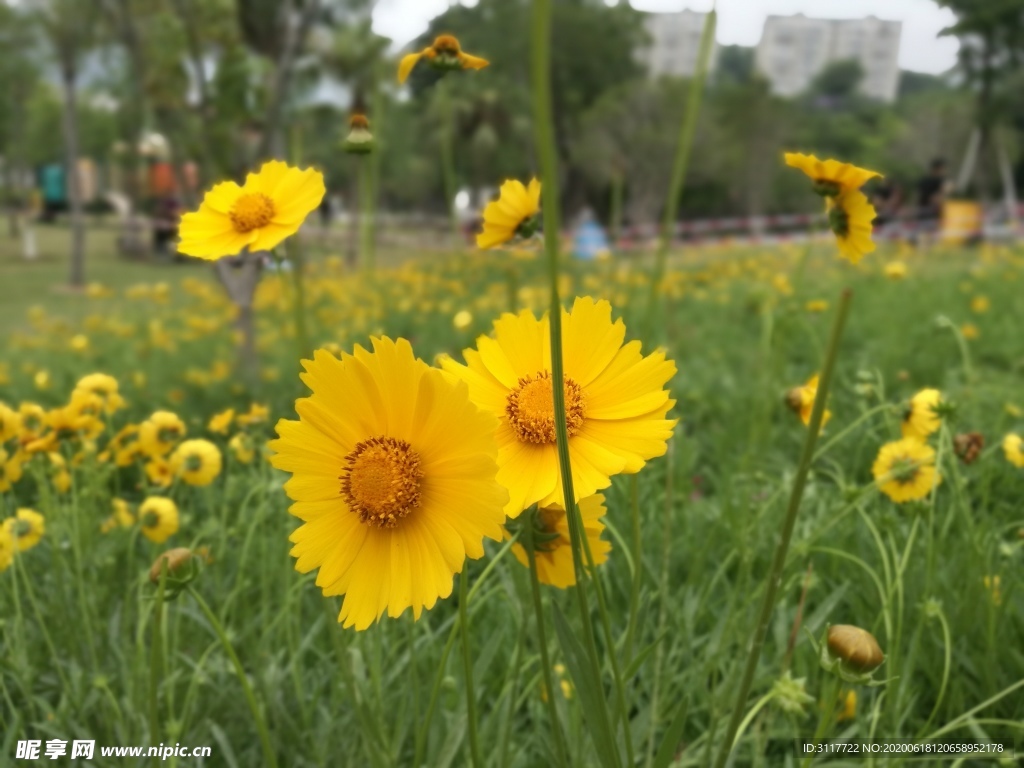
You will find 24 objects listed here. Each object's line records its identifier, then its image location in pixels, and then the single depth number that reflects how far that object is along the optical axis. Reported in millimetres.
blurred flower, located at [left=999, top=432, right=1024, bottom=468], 925
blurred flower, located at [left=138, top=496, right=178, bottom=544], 899
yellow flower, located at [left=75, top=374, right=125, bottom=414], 1016
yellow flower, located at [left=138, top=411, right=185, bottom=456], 1042
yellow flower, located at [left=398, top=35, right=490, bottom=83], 691
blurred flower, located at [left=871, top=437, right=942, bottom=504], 835
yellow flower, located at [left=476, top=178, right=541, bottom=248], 621
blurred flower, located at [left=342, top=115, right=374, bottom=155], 612
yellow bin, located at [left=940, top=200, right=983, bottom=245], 8570
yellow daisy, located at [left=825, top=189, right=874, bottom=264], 576
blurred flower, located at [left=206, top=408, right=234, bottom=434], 1065
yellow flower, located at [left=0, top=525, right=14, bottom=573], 718
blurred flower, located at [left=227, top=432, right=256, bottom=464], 1015
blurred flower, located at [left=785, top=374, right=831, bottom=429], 814
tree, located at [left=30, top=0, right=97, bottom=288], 7391
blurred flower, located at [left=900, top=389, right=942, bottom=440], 865
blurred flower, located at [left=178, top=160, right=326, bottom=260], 555
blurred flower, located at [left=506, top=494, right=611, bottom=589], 506
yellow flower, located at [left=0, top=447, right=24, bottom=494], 868
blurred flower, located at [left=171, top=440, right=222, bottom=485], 929
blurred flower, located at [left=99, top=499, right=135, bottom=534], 1004
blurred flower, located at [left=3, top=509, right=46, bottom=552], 828
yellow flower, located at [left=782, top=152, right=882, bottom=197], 569
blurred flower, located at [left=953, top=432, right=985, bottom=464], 877
